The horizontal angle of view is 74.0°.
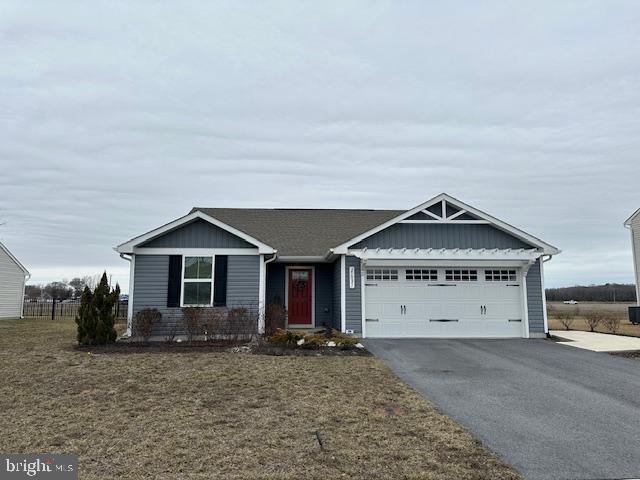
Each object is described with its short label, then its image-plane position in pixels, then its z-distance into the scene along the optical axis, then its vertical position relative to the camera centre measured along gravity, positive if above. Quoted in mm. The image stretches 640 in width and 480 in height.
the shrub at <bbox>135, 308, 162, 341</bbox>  11508 -563
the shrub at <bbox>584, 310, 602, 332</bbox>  16281 -857
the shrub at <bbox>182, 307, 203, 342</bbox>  11500 -519
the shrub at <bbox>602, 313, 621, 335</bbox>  15222 -973
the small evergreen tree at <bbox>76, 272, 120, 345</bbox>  11172 -408
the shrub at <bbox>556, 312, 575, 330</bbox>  17591 -1035
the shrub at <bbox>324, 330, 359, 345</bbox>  10891 -1010
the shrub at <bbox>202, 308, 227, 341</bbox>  11688 -617
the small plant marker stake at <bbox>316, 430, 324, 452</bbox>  4312 -1458
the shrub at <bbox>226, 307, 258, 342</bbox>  11742 -647
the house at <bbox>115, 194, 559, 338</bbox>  12508 +868
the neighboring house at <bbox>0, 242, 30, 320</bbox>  22531 +1036
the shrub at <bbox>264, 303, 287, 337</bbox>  12234 -513
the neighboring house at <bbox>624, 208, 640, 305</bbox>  21750 +3139
